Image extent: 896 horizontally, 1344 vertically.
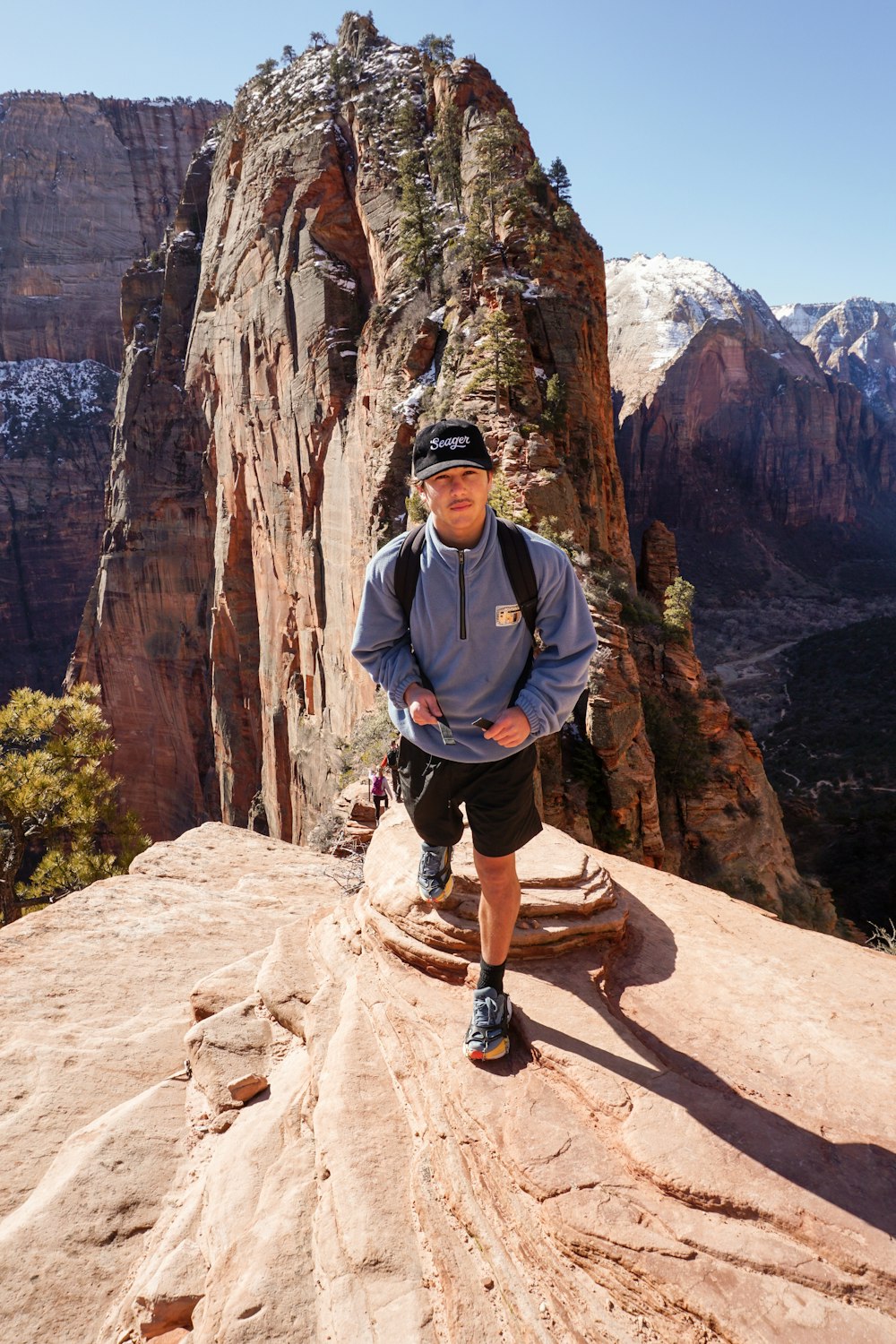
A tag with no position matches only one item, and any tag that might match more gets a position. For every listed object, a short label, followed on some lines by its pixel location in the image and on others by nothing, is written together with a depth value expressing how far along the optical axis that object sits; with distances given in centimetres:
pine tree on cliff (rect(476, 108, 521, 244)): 1516
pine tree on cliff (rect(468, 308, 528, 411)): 1296
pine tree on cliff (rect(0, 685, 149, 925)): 1126
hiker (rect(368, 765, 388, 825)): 776
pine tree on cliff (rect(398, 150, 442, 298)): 1669
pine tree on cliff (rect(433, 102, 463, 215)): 1711
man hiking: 265
